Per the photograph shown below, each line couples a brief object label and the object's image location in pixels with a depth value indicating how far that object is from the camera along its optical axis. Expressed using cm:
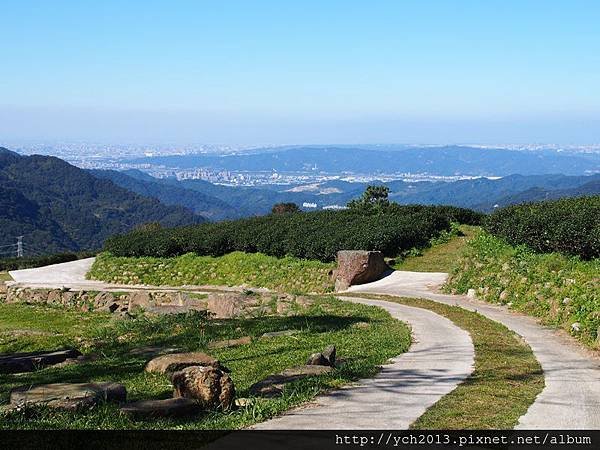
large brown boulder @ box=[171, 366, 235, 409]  712
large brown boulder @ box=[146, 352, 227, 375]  899
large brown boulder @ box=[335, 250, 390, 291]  2369
